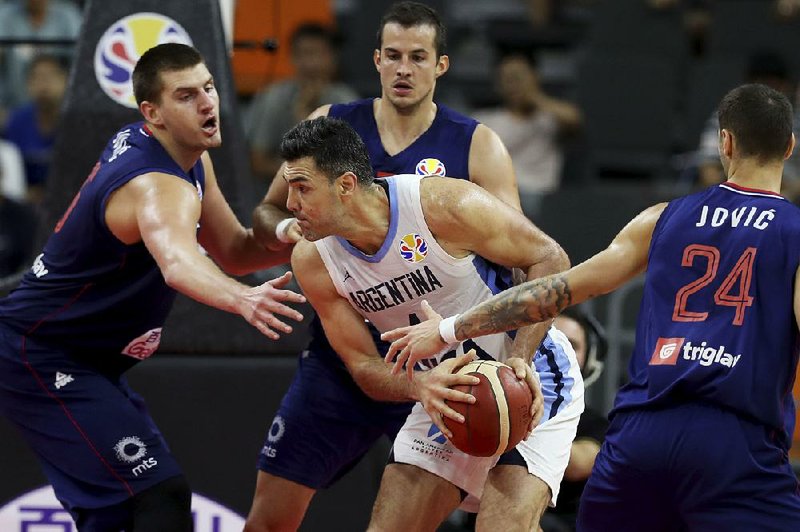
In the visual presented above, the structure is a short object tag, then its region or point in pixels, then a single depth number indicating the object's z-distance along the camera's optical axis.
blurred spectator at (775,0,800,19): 23.31
